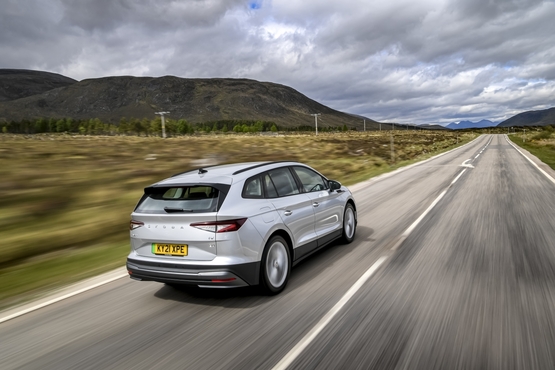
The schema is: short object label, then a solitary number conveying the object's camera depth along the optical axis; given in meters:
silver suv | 4.26
